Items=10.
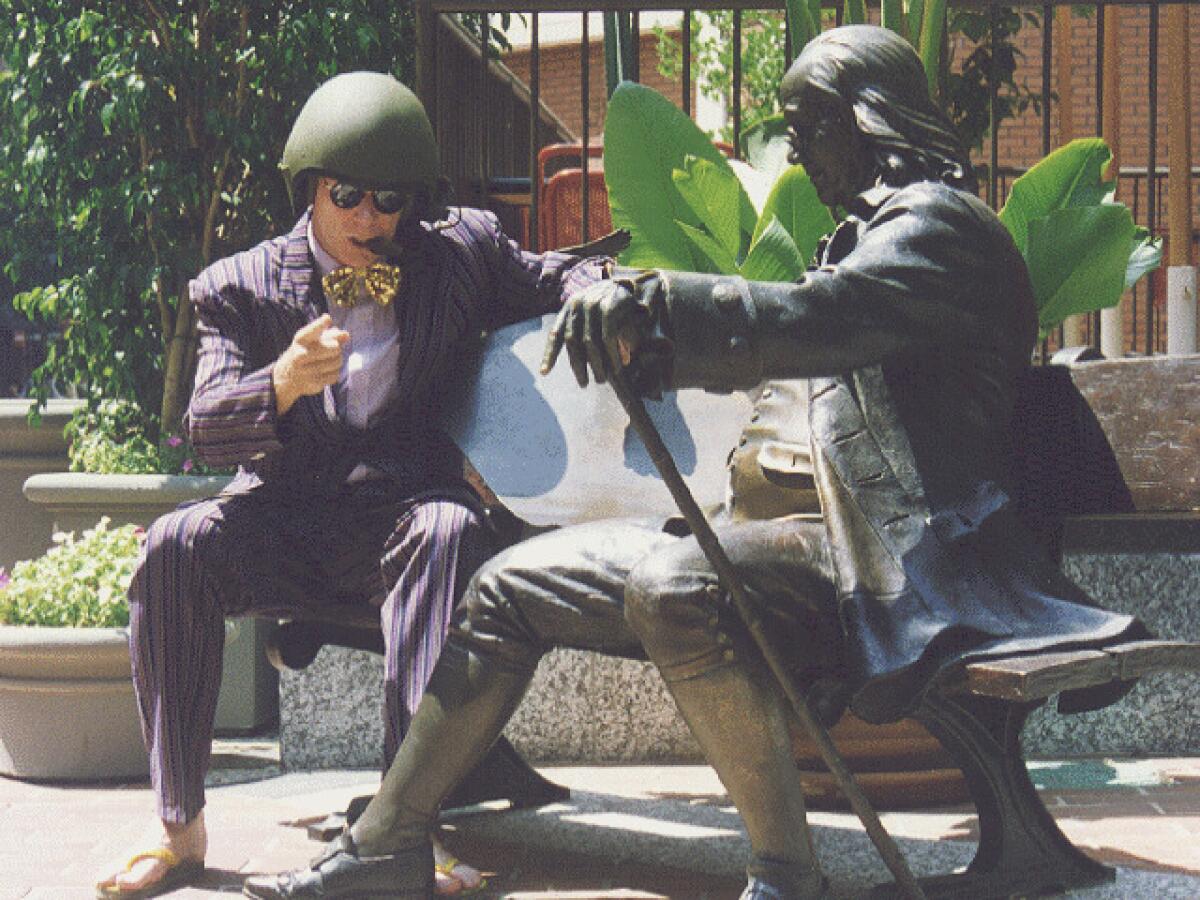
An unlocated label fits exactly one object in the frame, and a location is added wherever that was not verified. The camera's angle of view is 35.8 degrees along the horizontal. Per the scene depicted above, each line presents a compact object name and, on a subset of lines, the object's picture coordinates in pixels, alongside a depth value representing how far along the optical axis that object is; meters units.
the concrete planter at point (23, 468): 7.64
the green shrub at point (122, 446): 6.12
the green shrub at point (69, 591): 4.41
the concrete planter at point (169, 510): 4.92
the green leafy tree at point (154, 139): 6.03
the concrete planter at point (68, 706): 4.30
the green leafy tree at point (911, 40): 4.42
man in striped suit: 3.26
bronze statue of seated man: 2.57
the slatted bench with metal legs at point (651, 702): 4.50
